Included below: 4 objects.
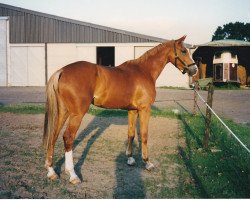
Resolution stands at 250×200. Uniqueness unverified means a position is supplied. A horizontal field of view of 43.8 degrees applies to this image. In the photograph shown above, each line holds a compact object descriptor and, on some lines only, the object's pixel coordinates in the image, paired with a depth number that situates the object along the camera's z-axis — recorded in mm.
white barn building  26328
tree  76125
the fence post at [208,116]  7258
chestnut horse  5094
